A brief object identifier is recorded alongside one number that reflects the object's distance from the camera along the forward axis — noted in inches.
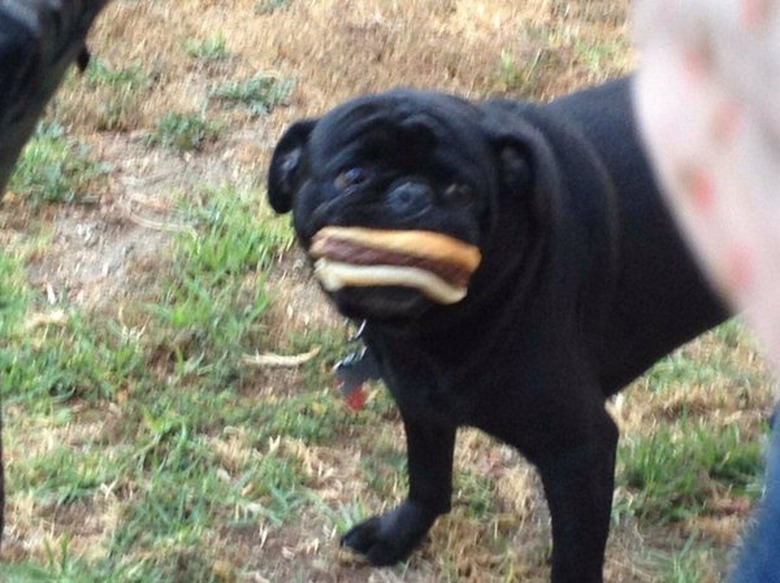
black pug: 51.4
